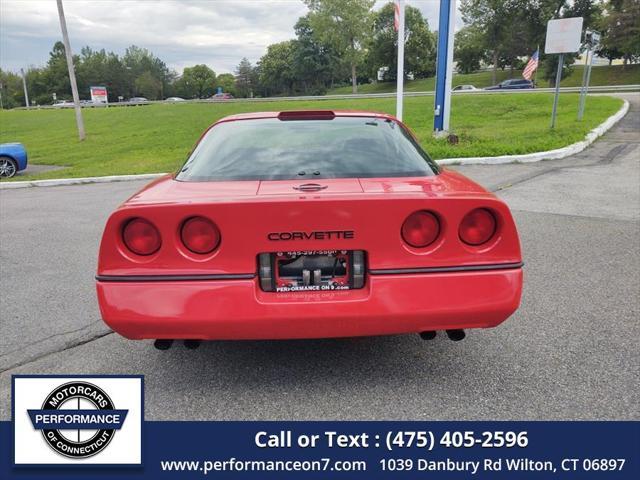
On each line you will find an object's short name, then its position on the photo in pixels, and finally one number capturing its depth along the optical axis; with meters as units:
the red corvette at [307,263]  2.24
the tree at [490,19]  54.25
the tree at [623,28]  44.25
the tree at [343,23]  56.62
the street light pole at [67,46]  18.02
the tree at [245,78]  100.81
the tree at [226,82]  115.66
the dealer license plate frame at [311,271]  2.29
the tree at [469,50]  56.84
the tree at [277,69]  83.44
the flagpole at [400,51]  12.39
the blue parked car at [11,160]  12.61
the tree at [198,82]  112.75
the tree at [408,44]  65.44
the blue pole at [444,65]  12.46
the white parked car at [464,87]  44.27
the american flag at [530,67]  15.44
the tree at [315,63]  73.94
